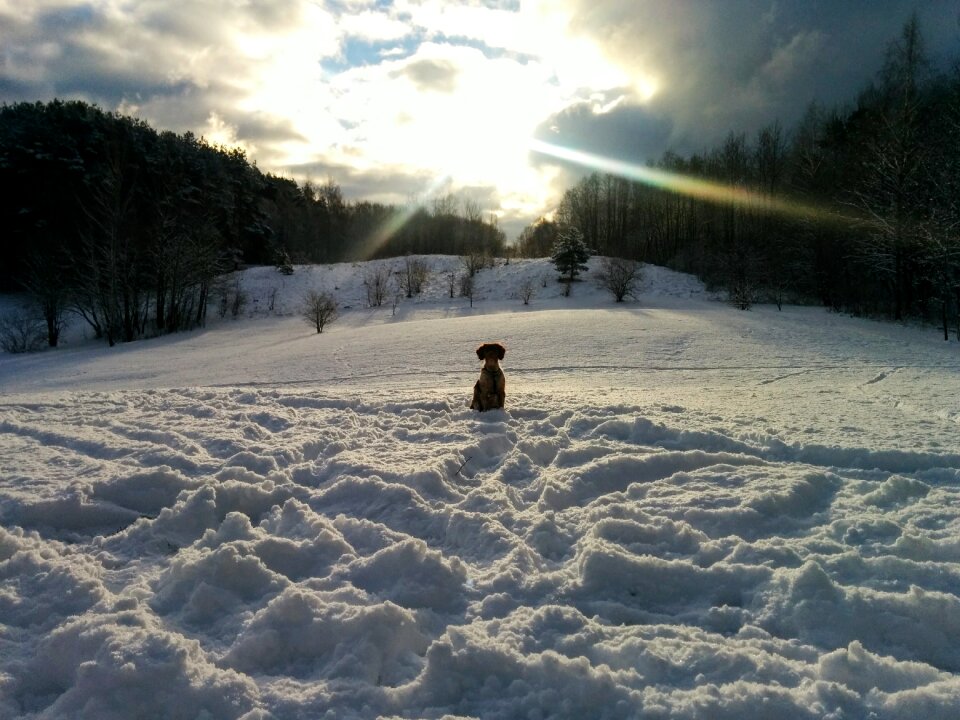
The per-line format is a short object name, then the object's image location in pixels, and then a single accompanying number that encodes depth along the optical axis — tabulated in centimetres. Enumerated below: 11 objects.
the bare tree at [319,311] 2761
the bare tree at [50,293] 2891
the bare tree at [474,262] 4122
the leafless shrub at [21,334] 2750
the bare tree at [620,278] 3244
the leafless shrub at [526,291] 3493
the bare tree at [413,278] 3953
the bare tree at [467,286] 3694
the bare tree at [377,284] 3753
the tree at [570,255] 3772
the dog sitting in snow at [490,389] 655
